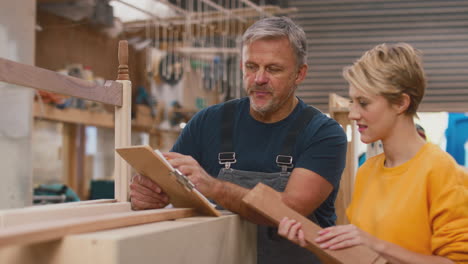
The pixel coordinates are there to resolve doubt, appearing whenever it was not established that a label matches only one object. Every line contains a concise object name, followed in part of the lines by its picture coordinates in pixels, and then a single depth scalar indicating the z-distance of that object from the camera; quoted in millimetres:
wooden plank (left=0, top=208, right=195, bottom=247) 1554
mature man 2353
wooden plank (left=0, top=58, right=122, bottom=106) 1929
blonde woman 1914
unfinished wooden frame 1624
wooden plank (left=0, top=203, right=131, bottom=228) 1966
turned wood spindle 2394
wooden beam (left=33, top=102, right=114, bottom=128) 4663
